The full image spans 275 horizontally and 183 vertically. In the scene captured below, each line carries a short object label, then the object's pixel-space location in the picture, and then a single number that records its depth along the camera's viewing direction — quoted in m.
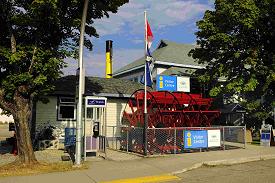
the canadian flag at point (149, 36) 17.69
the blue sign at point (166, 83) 20.42
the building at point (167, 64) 34.53
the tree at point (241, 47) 24.69
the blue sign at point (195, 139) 17.88
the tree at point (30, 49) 13.57
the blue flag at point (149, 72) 17.69
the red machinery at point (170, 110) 20.92
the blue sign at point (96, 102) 14.70
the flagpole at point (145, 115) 16.68
